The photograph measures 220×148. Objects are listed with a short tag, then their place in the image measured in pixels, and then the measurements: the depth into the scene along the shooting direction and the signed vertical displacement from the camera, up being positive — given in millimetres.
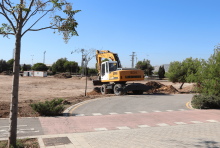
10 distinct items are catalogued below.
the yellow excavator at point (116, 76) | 20984 -171
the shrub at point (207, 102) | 13883 -1753
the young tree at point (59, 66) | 102812 +3948
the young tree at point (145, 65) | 85575 +4303
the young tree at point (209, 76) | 14656 +3
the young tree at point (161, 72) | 84525 +1465
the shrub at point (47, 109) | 10805 -1893
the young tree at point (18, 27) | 5539 +1369
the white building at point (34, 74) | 68906 -153
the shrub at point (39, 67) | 104125 +3337
